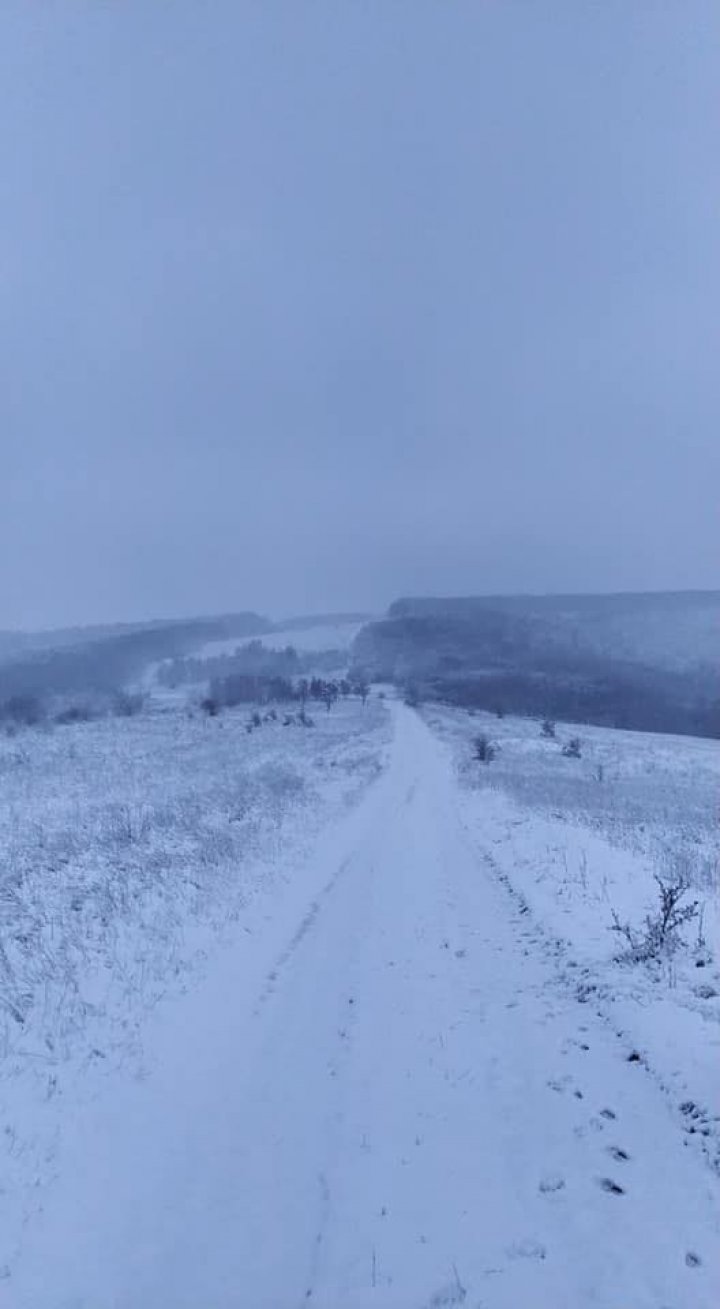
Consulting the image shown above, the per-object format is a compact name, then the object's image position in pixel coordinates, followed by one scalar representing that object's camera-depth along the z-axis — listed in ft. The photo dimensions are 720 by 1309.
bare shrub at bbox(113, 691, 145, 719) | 306.18
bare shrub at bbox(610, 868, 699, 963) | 31.99
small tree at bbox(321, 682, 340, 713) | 348.67
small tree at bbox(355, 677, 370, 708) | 386.05
